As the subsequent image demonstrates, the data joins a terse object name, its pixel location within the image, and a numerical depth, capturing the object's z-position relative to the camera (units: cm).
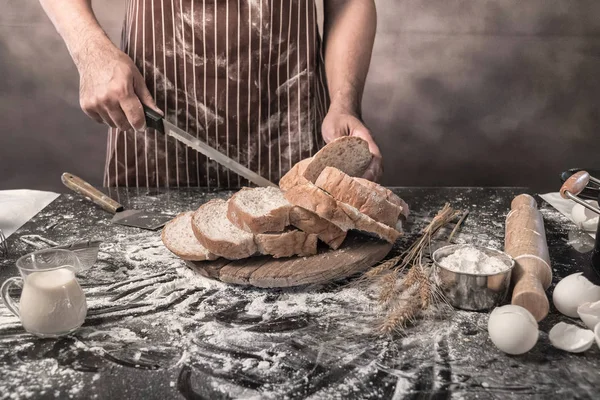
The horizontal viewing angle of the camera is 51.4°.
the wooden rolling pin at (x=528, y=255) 155
